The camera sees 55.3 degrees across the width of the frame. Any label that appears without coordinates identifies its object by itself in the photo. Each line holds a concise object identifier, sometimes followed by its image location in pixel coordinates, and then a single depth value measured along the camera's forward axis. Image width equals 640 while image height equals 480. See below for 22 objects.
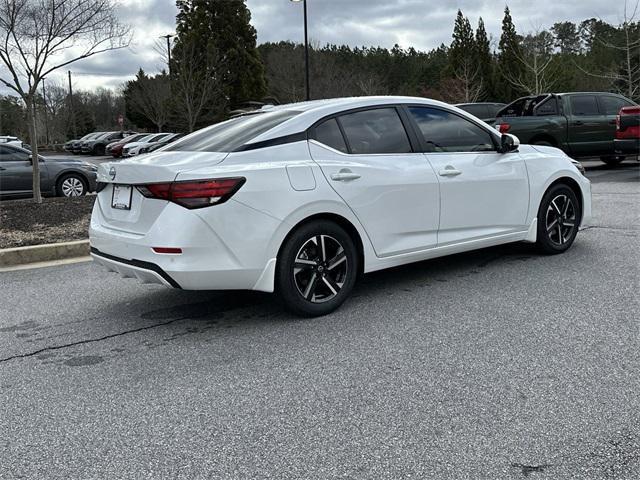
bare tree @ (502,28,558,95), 31.27
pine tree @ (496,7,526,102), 44.56
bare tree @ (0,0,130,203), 9.07
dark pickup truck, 13.88
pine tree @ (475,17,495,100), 46.31
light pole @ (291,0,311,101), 24.25
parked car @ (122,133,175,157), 29.73
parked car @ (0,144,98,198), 12.78
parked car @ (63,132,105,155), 43.44
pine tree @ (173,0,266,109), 37.66
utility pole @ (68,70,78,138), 57.62
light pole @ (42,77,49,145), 54.53
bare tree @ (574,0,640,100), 24.80
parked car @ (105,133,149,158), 33.60
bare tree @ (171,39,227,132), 30.23
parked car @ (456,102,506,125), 17.19
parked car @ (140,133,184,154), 28.28
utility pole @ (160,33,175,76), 31.56
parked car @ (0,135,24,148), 29.36
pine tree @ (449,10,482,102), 38.19
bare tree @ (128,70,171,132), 41.56
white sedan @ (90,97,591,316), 3.98
